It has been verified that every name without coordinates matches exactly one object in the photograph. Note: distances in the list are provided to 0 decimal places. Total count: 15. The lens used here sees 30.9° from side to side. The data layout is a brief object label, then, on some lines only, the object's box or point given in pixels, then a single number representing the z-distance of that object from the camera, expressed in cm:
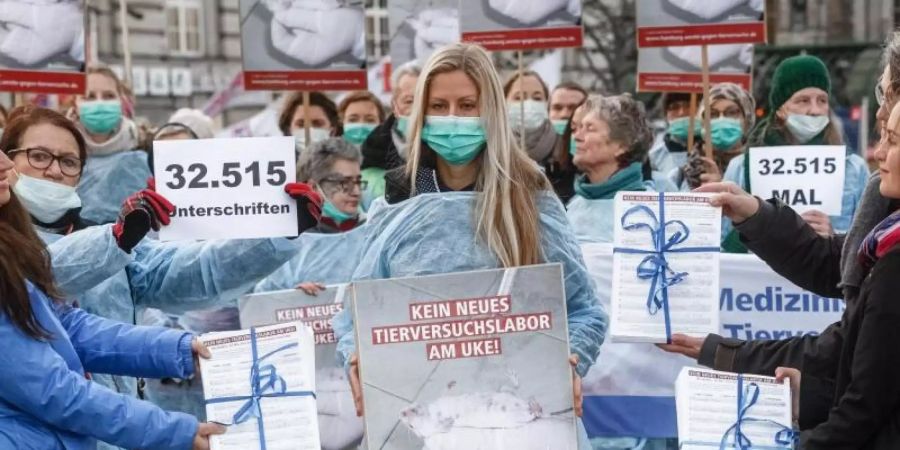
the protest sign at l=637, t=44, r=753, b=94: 1052
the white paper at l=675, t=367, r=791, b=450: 439
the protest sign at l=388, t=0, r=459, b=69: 1199
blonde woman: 454
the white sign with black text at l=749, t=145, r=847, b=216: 717
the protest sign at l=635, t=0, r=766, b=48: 811
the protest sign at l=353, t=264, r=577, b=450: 418
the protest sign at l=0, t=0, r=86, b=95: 856
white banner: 705
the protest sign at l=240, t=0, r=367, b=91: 894
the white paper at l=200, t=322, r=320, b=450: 430
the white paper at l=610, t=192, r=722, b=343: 468
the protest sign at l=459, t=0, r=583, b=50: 910
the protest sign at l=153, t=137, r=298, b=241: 496
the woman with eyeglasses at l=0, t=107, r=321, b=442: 498
